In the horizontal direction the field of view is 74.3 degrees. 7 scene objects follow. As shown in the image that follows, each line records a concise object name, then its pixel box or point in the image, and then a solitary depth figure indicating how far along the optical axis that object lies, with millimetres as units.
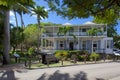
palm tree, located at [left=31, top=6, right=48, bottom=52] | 16093
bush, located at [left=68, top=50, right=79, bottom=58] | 12360
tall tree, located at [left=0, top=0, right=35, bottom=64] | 9288
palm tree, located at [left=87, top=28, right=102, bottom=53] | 14130
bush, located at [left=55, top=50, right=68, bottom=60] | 11780
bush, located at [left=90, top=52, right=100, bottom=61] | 11660
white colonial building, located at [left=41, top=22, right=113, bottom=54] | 15431
